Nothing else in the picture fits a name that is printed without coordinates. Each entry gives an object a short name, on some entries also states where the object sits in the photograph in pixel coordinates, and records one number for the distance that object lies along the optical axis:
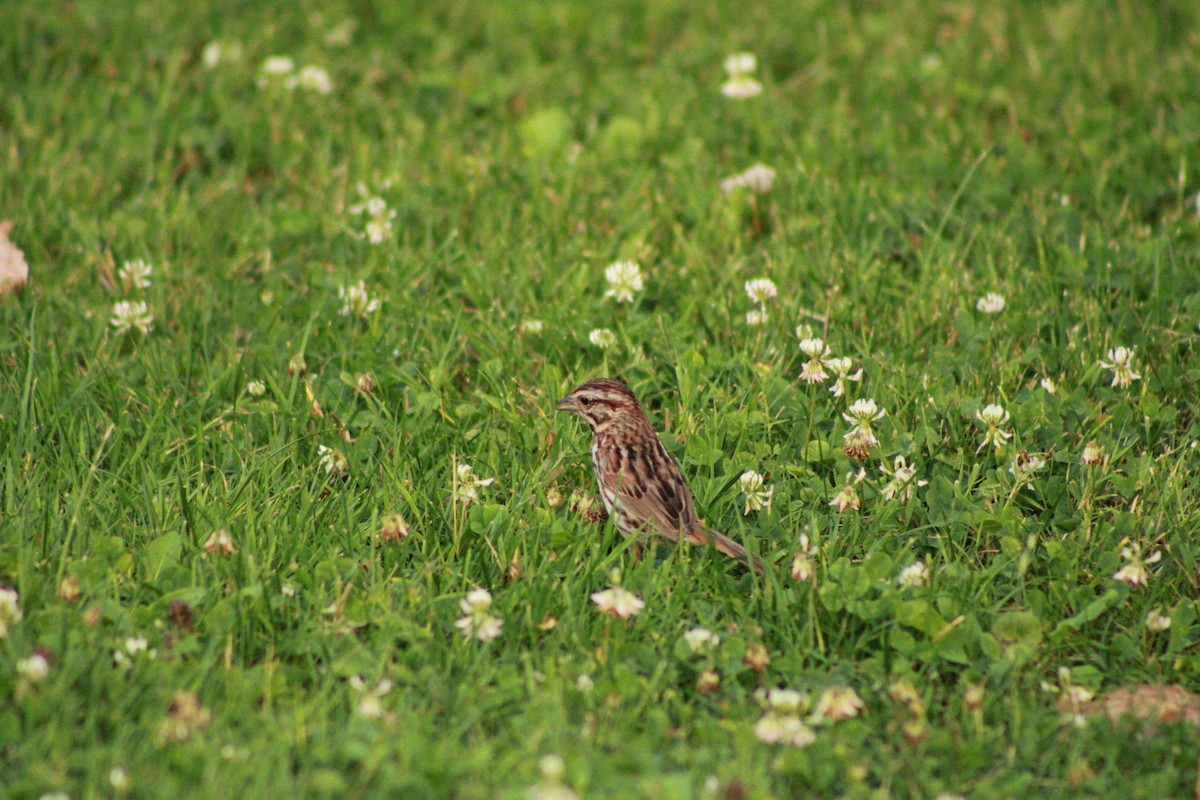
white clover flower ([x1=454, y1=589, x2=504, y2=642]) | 8.16
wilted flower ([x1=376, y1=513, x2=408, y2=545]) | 8.94
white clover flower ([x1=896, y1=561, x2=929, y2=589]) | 8.73
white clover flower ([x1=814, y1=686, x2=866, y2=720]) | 7.62
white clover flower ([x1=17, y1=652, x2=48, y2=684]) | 7.27
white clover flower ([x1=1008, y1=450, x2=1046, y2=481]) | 9.77
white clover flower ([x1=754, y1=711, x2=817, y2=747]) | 7.37
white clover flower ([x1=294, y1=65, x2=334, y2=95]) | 17.22
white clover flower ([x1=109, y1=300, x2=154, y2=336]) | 12.18
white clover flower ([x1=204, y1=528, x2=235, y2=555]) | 8.49
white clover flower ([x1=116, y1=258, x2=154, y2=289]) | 12.88
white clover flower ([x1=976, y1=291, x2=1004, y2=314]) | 12.15
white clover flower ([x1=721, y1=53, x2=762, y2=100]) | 16.47
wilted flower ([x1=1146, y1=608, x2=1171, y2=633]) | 8.54
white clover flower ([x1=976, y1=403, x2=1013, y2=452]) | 10.19
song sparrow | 9.28
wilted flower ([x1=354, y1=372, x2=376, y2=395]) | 11.27
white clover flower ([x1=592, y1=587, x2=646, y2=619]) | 8.19
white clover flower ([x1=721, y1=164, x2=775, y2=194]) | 14.72
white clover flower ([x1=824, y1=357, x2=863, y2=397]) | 10.84
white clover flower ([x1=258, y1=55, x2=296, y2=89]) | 17.31
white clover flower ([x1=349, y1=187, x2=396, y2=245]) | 13.70
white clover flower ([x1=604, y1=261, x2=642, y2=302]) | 12.55
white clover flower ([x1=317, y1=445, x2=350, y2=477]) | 10.21
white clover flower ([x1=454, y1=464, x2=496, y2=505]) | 9.73
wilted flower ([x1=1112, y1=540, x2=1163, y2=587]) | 8.60
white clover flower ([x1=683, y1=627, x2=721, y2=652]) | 8.24
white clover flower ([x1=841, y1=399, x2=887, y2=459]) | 10.08
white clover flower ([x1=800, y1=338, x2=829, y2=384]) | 10.69
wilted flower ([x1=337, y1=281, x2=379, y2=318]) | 12.46
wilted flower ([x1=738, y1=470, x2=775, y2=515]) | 9.73
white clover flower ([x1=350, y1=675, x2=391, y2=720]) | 7.43
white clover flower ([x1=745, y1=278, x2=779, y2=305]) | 12.16
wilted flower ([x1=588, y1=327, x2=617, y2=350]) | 11.70
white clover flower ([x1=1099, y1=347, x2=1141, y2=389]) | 10.81
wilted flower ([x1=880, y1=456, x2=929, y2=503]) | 9.78
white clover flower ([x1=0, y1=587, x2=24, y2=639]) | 7.68
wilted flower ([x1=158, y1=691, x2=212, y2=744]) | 7.08
